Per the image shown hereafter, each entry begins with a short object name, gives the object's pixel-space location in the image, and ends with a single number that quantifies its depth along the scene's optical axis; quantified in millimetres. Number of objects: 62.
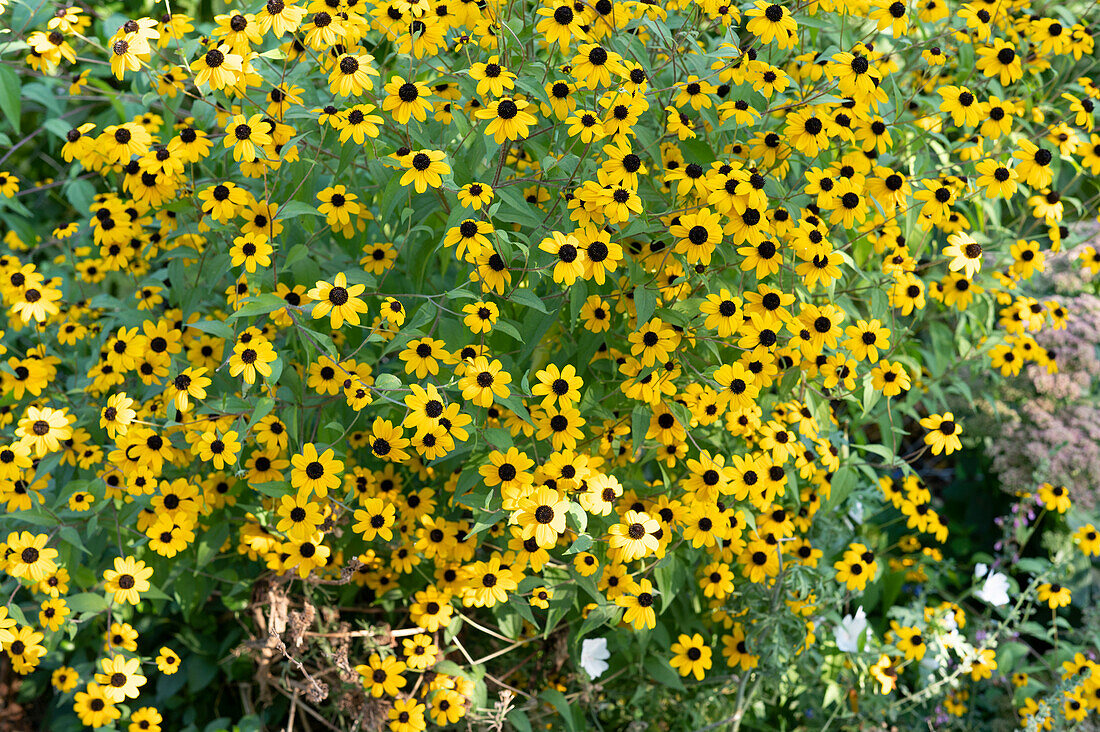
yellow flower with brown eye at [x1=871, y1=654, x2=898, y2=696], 2674
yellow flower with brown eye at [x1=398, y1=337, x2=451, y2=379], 2066
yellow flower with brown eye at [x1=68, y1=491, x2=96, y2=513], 2193
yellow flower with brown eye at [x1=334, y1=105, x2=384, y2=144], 1900
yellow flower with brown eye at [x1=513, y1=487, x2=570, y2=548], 1922
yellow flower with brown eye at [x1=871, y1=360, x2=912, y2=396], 2330
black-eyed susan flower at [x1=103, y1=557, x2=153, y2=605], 2221
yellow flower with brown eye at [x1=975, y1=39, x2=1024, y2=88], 2395
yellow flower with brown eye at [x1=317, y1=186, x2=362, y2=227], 2148
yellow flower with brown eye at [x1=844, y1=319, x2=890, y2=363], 2285
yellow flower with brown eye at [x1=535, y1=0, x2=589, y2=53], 1987
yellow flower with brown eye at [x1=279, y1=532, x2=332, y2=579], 2197
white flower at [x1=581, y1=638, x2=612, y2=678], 2559
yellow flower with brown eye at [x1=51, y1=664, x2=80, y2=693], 2637
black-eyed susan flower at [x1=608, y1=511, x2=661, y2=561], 2025
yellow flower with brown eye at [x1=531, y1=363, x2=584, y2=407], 2014
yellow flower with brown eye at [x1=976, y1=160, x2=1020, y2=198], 2270
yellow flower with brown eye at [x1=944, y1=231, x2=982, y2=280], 2338
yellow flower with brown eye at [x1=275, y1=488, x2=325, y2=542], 2072
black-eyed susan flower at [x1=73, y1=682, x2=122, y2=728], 2301
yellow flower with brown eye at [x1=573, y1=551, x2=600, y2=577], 2139
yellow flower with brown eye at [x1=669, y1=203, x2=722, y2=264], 1920
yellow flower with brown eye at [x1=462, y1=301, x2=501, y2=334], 1975
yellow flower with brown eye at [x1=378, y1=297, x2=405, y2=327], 1937
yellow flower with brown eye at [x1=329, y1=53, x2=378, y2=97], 1975
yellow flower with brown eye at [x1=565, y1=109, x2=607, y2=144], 1934
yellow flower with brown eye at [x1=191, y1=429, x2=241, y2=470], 1997
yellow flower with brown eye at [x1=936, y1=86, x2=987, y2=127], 2273
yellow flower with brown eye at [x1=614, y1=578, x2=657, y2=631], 2207
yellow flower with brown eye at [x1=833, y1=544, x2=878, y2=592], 2652
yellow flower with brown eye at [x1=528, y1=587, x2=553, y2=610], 2262
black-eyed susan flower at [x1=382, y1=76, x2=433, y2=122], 1932
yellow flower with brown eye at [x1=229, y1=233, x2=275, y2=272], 2059
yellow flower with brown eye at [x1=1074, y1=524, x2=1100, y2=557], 2815
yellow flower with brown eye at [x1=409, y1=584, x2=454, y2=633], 2387
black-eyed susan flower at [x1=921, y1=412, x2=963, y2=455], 2410
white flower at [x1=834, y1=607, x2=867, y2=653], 2799
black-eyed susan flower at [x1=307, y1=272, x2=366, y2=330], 1922
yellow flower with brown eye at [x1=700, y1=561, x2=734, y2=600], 2488
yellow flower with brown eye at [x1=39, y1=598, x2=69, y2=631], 2227
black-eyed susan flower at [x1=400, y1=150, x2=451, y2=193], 1913
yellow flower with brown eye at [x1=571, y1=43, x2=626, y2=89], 1942
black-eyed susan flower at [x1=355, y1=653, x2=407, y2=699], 2387
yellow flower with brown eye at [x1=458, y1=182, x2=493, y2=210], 1900
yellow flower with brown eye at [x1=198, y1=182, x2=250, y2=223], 2109
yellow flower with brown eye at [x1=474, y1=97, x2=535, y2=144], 1899
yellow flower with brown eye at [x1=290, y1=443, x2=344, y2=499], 1986
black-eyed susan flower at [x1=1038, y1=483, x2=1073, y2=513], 2953
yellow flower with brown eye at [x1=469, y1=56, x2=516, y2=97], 1933
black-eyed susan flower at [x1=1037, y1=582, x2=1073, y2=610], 2793
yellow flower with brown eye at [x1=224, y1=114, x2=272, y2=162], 2002
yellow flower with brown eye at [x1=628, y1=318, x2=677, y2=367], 2037
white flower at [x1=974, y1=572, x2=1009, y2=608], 2984
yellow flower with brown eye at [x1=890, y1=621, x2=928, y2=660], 2826
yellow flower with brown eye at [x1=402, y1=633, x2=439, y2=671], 2371
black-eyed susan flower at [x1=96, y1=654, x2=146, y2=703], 2256
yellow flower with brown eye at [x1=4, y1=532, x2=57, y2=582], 2113
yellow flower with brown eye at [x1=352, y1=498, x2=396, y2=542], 2127
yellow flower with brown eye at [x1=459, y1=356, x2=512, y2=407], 1938
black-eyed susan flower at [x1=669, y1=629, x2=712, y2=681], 2549
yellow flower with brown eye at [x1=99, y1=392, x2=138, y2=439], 2061
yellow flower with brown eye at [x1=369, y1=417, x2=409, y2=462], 1996
